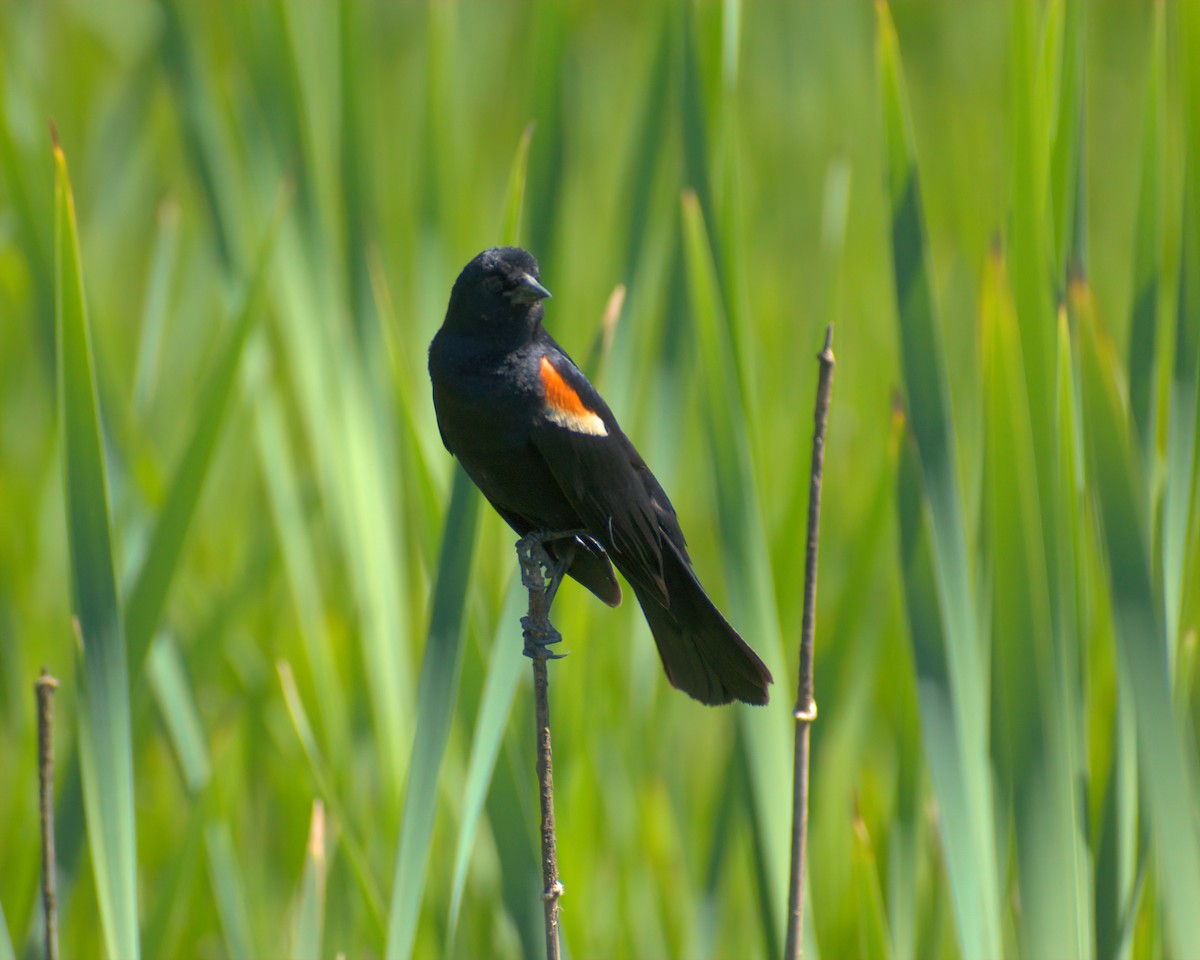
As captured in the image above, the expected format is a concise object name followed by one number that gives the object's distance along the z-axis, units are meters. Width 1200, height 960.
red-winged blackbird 9.42
